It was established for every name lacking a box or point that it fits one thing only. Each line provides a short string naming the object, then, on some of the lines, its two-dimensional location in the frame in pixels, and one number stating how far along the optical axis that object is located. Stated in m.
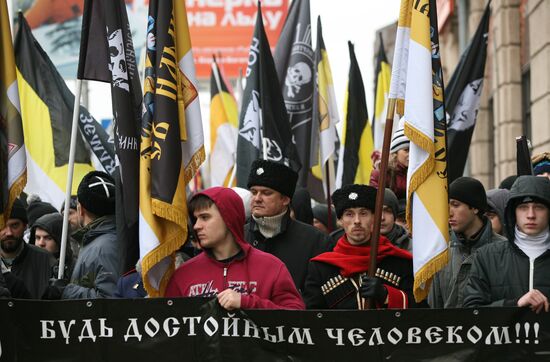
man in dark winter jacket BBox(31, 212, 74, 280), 14.93
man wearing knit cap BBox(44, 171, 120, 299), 10.46
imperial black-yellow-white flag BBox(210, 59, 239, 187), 24.54
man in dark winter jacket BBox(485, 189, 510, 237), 13.37
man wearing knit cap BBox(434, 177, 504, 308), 11.66
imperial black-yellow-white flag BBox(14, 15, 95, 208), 16.67
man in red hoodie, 9.57
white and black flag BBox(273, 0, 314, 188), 17.55
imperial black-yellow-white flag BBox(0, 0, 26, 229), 10.28
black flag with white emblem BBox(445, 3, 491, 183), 16.66
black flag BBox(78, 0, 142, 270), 10.46
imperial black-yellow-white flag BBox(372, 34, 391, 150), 21.74
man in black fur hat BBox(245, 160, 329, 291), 12.06
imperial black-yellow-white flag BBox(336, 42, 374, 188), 19.37
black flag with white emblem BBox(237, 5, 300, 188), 15.78
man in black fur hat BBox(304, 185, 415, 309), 10.63
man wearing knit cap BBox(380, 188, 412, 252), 12.35
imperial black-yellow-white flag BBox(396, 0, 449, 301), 10.14
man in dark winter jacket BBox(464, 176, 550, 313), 9.77
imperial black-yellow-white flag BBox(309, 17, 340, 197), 18.57
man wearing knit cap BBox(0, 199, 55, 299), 13.64
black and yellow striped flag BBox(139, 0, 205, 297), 10.02
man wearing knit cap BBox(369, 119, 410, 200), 13.54
